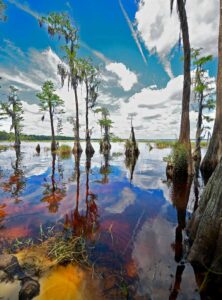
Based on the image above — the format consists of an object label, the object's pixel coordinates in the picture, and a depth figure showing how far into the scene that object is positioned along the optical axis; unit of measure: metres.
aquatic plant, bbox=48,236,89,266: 2.97
